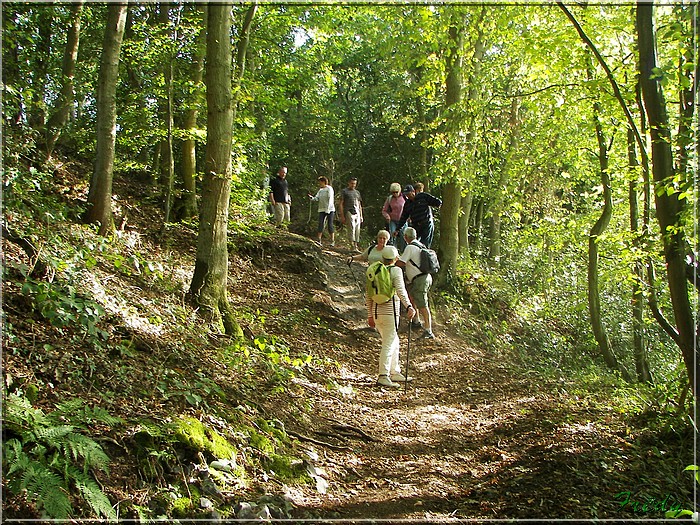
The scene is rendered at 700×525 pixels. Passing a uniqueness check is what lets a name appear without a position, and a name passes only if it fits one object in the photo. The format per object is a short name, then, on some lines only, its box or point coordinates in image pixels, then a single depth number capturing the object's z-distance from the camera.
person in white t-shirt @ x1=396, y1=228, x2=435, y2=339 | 11.20
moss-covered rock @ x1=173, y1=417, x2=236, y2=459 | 4.43
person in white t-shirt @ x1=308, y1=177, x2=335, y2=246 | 16.47
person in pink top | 14.61
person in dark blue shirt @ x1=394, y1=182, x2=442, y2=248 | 13.41
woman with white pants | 8.86
